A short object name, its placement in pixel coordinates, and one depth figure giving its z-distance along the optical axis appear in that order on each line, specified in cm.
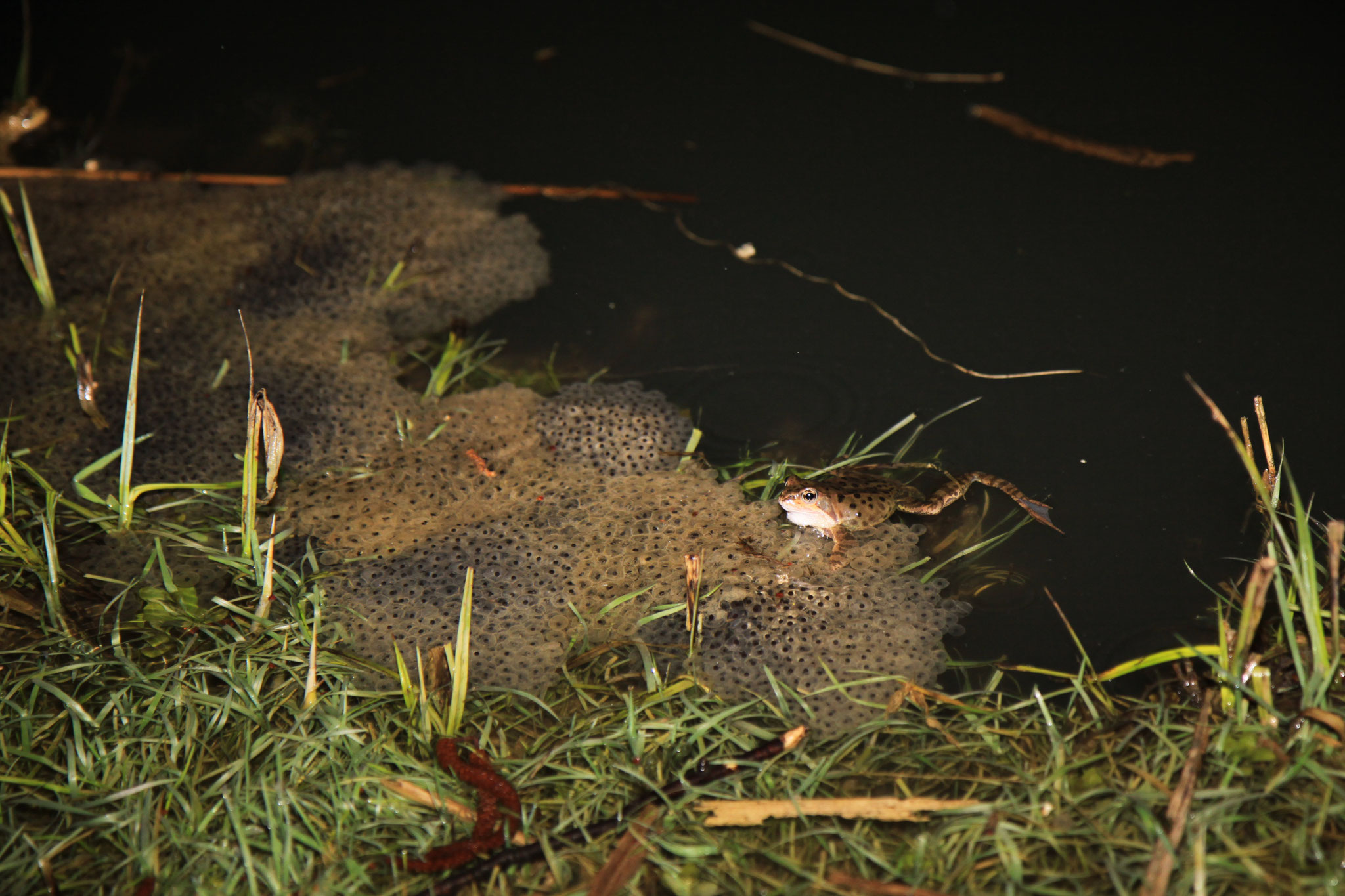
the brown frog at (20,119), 431
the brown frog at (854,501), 249
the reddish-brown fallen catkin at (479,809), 192
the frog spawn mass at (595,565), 236
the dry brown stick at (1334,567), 184
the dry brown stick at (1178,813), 176
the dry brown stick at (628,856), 189
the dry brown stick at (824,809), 198
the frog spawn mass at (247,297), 301
